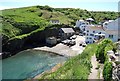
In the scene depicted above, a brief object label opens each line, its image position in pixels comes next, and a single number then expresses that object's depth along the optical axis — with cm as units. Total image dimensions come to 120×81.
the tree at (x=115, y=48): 1602
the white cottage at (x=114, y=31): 2291
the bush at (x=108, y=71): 1197
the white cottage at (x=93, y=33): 3166
